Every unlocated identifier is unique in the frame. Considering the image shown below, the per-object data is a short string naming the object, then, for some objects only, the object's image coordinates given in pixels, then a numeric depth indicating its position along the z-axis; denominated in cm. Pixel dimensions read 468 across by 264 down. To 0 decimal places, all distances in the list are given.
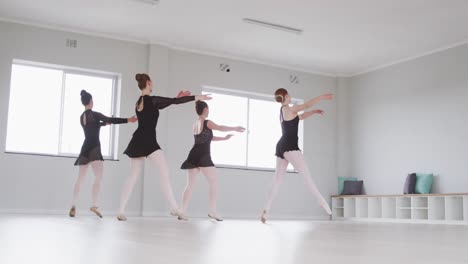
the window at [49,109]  877
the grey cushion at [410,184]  965
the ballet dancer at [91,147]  662
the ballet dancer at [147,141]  550
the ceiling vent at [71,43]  905
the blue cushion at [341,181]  1131
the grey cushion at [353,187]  1096
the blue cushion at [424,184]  941
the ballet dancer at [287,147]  599
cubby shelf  874
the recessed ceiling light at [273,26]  848
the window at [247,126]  1051
